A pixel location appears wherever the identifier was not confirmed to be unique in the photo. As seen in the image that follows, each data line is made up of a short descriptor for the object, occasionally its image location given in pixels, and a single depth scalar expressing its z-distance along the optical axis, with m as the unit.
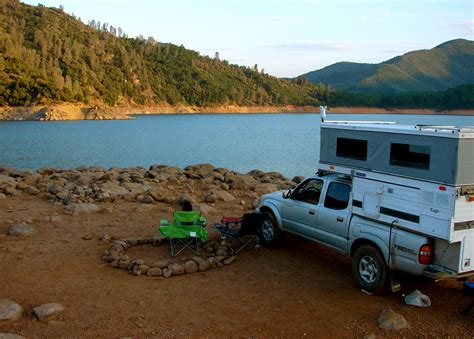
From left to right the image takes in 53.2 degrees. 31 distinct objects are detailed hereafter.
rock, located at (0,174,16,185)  16.16
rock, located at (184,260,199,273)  8.48
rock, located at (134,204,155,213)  13.19
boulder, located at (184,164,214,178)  22.66
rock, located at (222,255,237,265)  8.92
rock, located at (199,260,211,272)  8.59
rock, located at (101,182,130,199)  14.48
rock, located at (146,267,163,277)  8.33
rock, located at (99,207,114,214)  12.81
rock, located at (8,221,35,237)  10.49
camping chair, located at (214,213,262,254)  9.45
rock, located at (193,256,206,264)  8.74
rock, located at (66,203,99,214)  12.66
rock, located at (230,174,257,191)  17.14
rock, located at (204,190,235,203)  14.90
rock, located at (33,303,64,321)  6.50
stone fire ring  8.40
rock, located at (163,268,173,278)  8.28
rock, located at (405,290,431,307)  6.91
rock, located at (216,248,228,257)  9.28
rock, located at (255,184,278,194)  16.84
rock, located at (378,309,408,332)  6.22
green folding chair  9.36
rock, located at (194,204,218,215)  13.15
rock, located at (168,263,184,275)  8.38
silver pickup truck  6.78
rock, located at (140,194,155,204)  14.13
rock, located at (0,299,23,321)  6.44
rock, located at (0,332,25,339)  5.81
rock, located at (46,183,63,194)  14.60
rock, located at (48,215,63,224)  11.69
